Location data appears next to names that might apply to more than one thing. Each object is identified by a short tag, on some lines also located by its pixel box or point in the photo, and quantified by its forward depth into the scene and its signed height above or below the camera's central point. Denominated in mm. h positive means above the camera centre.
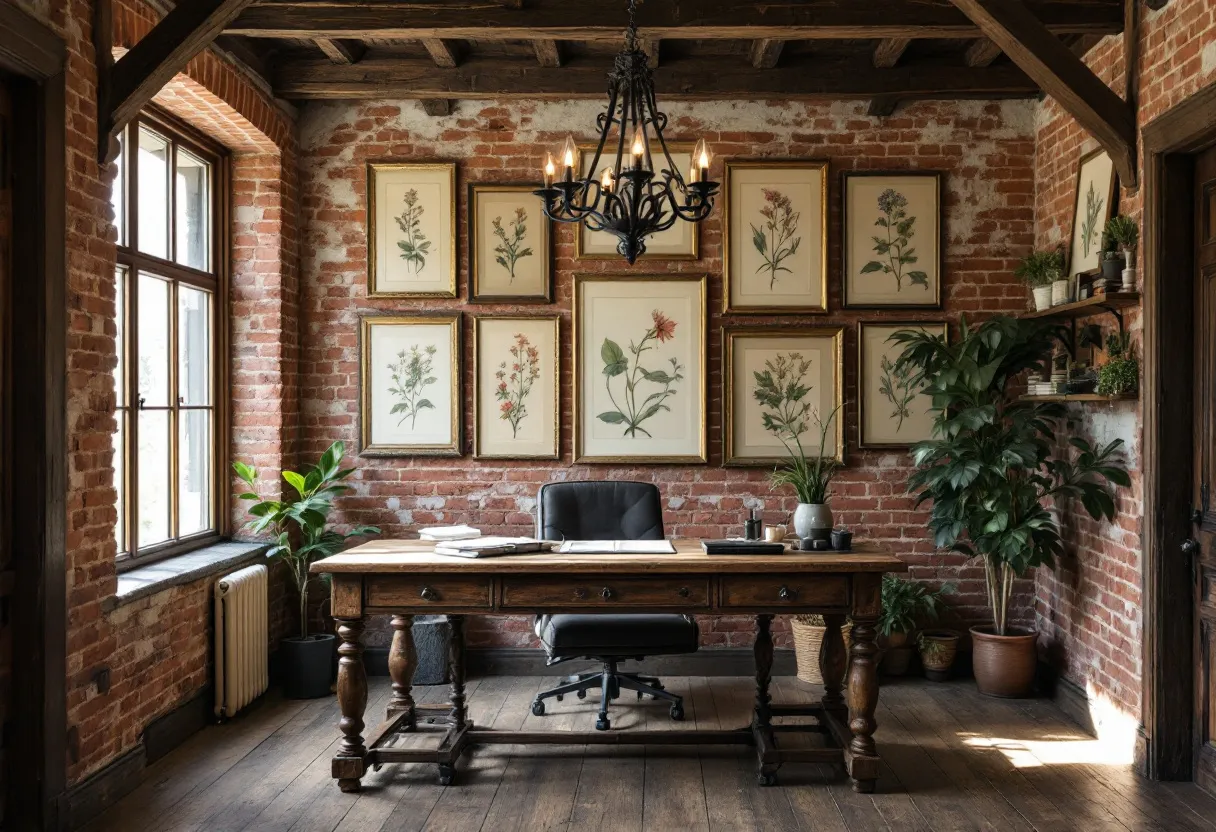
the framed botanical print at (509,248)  5566 +956
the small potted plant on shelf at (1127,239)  4168 +751
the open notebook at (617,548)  3926 -518
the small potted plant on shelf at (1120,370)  4172 +192
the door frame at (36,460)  3242 -125
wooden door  3820 -240
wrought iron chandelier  3150 +752
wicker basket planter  5281 -1205
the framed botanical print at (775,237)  5547 +1004
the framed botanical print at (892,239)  5535 +990
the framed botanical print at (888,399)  5531 +100
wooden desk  3719 -659
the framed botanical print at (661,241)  5539 +989
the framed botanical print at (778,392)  5539 +142
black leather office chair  4258 -882
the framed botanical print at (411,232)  5574 +1052
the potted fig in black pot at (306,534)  5016 -600
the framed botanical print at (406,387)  5590 +183
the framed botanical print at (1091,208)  4516 +970
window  4293 +382
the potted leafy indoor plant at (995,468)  4785 -252
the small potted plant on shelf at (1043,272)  4922 +722
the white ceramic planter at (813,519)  4012 -408
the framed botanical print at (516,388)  5582 +174
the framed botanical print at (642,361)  5559 +320
